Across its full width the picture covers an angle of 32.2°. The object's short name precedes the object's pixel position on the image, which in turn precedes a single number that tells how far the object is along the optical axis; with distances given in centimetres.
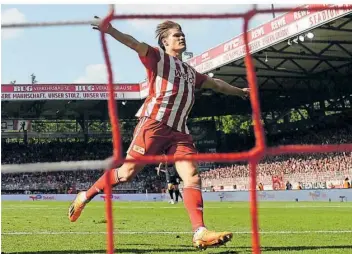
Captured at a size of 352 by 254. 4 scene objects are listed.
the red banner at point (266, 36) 1761
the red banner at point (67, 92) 2928
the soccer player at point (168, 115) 400
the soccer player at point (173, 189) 1871
